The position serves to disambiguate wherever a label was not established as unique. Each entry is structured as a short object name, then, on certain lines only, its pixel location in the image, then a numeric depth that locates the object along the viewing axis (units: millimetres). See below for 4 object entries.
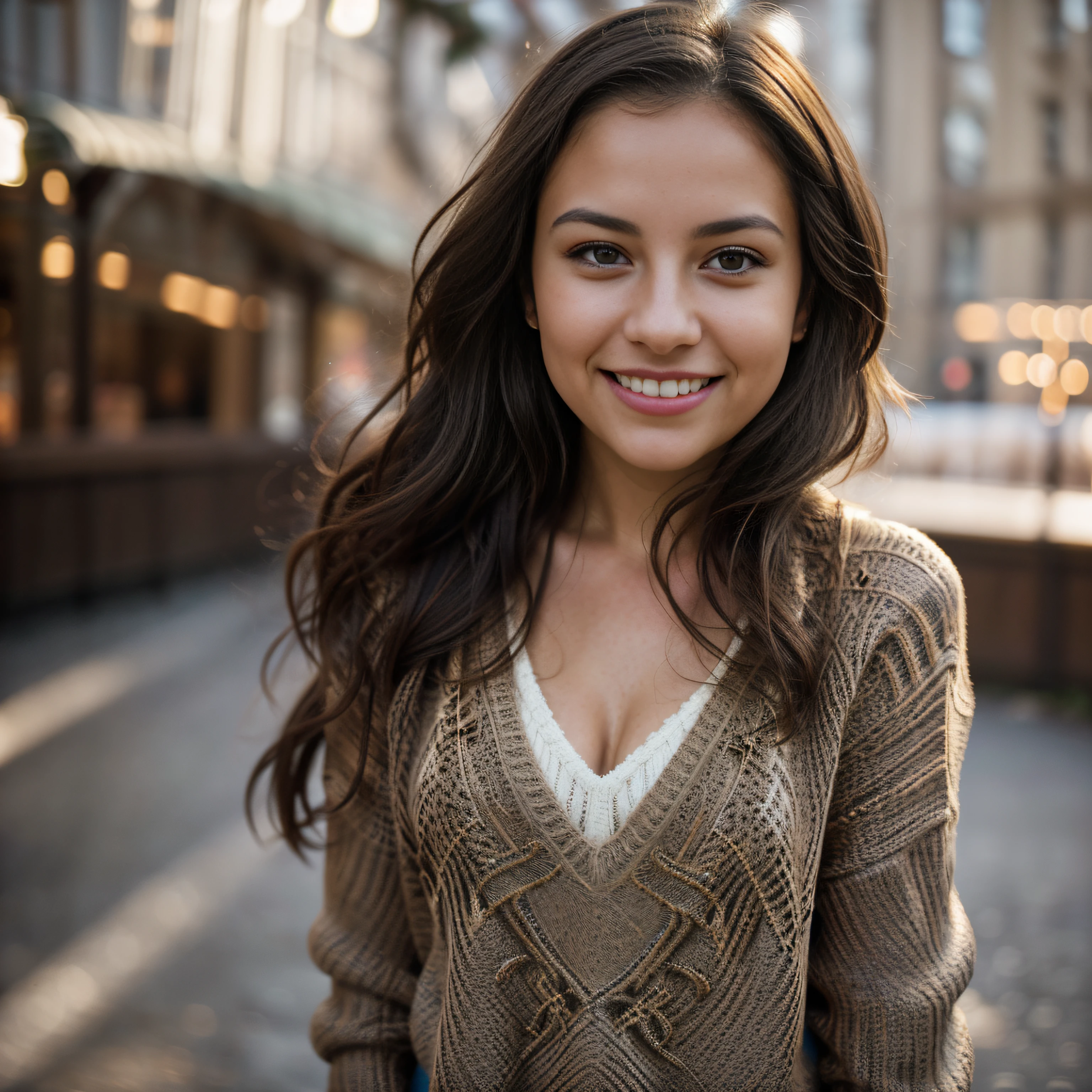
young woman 1136
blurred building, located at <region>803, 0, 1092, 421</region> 6074
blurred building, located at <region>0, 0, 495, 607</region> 7195
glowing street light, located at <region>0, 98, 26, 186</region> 4969
